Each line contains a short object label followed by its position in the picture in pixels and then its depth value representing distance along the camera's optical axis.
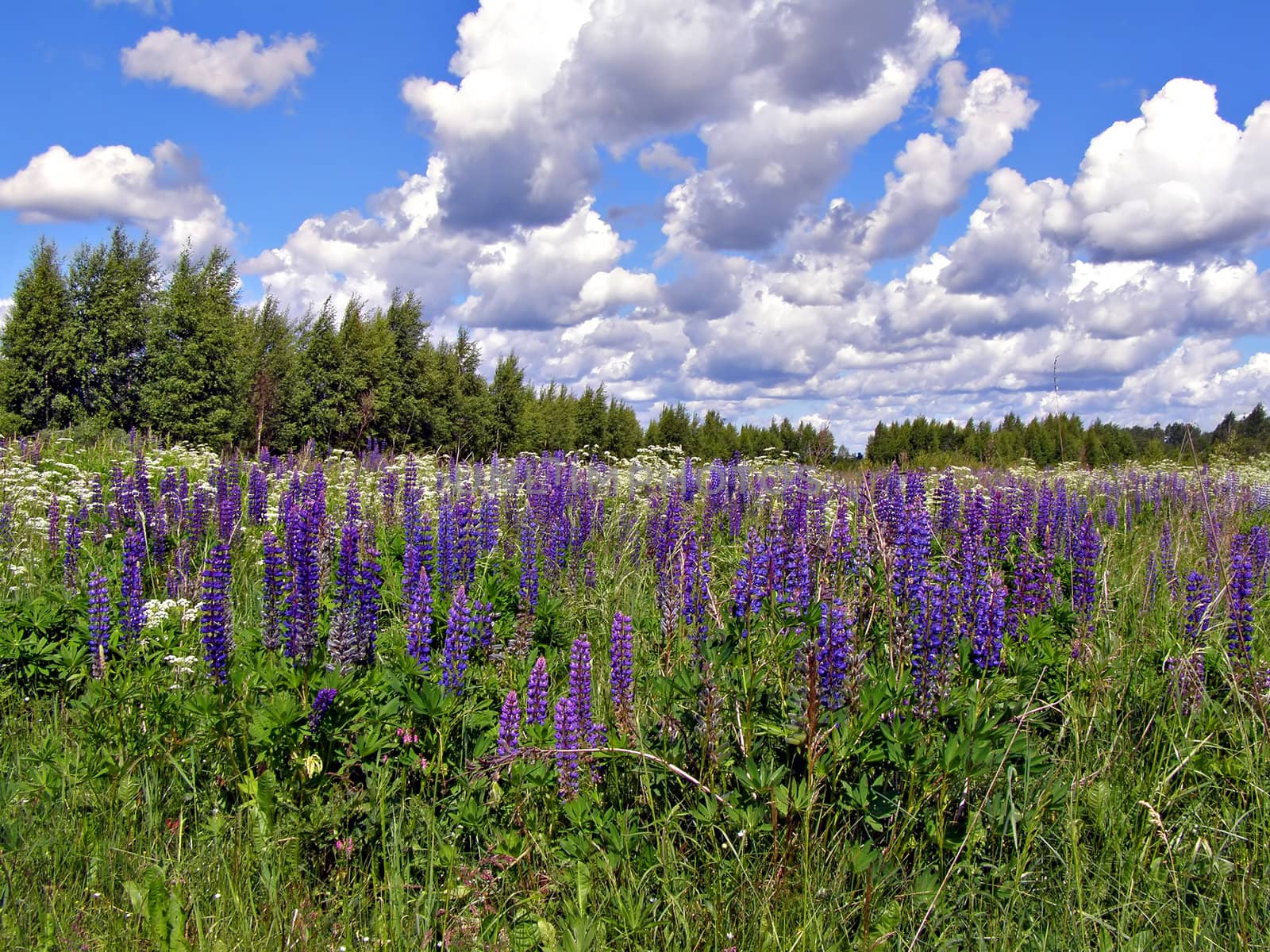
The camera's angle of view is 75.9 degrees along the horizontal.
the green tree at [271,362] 29.09
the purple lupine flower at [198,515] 7.25
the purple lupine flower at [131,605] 4.32
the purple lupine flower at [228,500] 7.16
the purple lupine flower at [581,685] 3.07
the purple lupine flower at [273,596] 3.98
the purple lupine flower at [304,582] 3.54
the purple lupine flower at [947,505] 7.23
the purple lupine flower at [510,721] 3.05
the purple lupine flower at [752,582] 3.29
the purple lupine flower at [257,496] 8.60
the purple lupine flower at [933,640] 3.01
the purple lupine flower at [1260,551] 6.49
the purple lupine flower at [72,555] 5.70
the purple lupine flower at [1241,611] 3.86
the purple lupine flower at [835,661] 2.89
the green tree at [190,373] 26.92
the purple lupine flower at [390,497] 8.31
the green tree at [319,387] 30.00
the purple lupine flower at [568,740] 2.93
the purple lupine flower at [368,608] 3.97
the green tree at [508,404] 40.03
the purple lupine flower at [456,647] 3.37
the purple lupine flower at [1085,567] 4.87
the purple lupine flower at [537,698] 3.19
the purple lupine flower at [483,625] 4.02
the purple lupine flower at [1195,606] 4.16
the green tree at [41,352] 27.47
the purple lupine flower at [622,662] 3.28
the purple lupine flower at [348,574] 4.12
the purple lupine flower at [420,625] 3.72
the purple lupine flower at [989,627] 3.21
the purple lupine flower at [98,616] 4.20
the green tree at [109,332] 27.86
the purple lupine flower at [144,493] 7.05
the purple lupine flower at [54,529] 6.96
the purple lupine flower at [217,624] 3.69
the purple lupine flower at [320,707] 3.05
